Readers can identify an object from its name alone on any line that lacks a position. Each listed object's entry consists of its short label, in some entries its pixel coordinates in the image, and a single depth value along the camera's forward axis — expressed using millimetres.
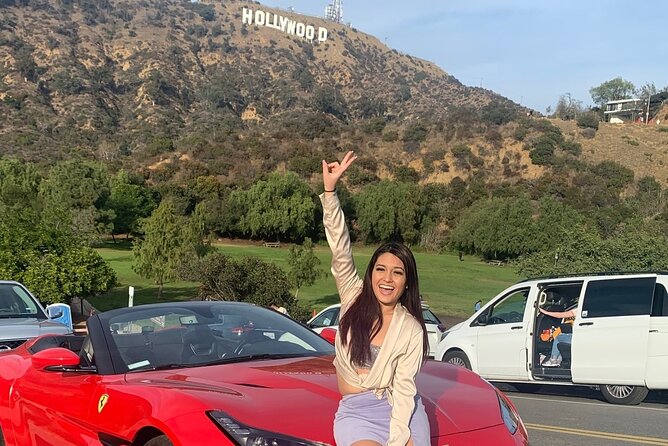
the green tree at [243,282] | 29141
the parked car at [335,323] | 16562
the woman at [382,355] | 3443
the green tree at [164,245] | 46125
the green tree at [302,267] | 41875
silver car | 8570
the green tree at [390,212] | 86812
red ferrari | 3717
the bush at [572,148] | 102875
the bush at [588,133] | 110406
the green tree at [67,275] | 28688
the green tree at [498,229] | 77500
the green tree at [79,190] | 76375
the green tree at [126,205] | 82500
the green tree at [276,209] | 83750
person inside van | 12375
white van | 11352
